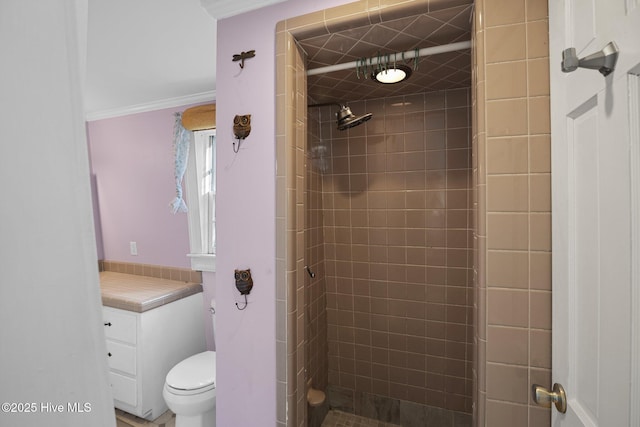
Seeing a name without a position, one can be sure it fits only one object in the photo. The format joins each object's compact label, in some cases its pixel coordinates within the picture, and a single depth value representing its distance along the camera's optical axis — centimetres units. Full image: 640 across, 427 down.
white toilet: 151
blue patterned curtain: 220
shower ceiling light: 134
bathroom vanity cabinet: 177
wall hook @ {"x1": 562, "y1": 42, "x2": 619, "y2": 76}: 50
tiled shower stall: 82
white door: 47
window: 228
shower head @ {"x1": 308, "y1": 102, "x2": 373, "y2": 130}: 156
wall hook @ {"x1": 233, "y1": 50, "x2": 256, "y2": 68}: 113
